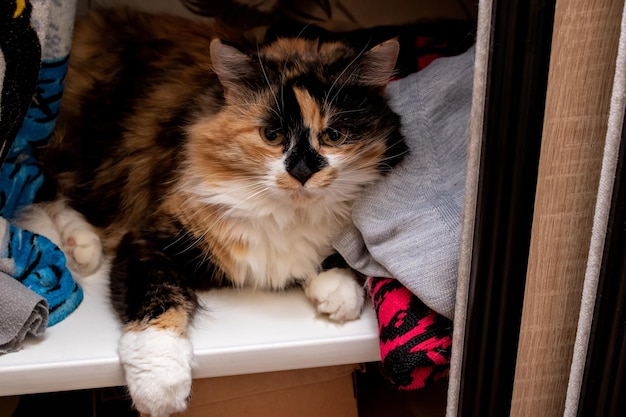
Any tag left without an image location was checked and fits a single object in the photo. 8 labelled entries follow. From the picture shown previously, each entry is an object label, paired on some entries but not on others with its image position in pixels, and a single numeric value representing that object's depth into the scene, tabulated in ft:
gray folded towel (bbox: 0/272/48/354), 3.18
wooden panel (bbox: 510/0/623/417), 2.20
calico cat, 3.31
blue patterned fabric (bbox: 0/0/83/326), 3.28
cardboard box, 3.82
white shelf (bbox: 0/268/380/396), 3.20
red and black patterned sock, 3.02
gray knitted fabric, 3.09
